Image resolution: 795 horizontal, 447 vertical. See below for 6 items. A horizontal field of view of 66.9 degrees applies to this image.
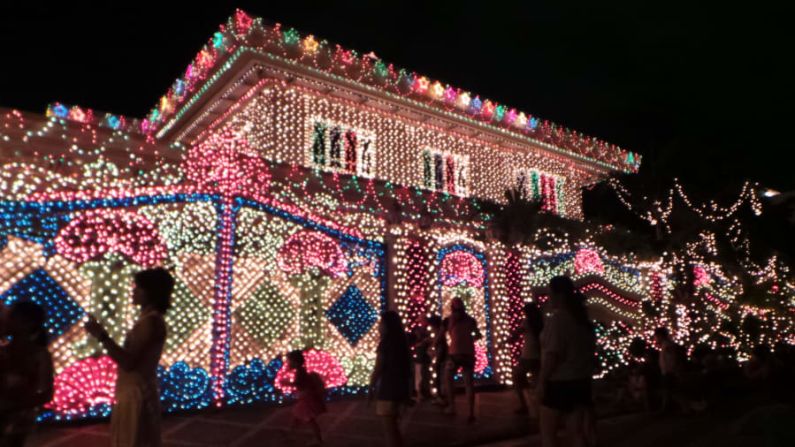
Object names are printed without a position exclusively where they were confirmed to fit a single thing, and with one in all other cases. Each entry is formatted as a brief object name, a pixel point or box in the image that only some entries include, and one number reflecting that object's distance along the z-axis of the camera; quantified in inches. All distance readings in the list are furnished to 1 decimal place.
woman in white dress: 123.1
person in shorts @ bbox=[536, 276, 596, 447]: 169.3
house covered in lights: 323.9
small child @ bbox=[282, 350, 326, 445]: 266.2
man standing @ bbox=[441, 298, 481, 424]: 338.3
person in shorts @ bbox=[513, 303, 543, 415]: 302.8
